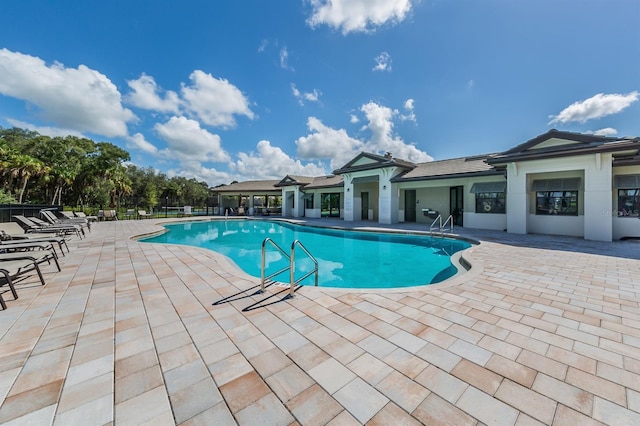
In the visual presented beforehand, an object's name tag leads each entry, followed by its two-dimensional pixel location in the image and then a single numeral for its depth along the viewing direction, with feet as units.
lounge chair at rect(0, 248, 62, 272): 13.00
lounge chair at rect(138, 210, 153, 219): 72.60
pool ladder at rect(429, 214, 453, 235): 47.85
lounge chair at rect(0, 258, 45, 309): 11.32
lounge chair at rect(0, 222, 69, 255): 18.28
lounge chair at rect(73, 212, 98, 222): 49.36
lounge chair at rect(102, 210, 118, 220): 64.54
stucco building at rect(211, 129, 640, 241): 32.58
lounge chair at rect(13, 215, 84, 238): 27.12
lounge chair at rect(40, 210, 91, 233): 34.68
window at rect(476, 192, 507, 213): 43.24
